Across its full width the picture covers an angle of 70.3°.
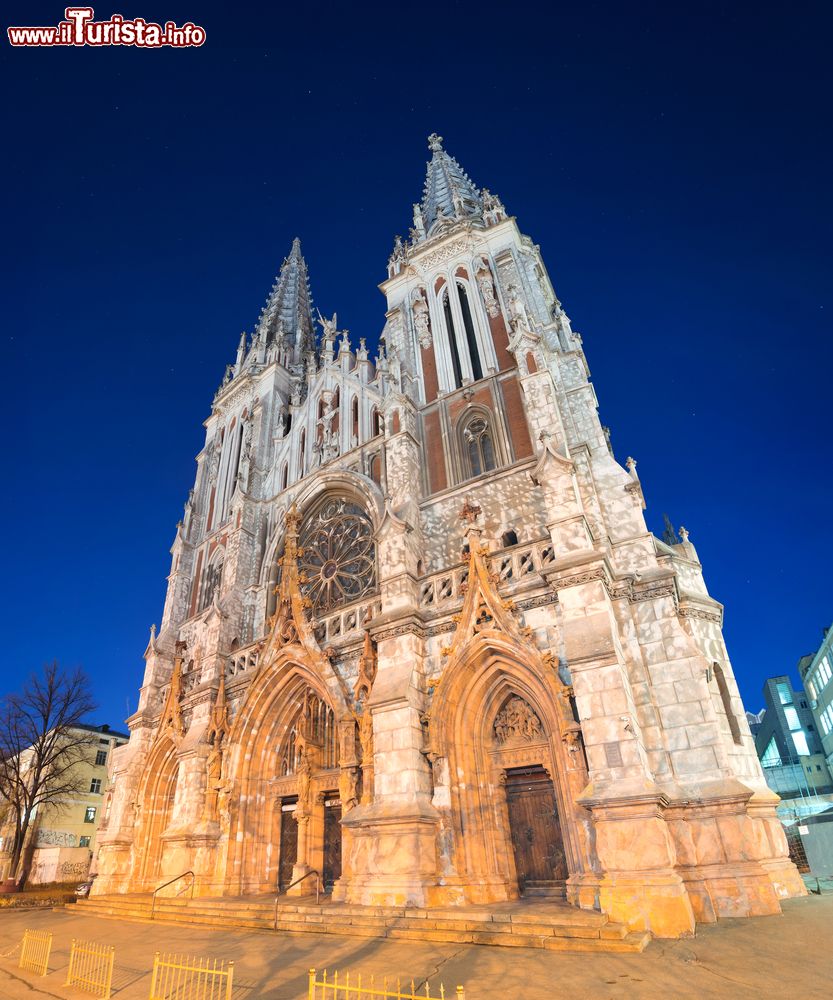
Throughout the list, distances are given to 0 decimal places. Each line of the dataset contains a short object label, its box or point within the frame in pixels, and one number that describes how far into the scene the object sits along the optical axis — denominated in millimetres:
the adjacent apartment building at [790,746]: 58000
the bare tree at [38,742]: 29719
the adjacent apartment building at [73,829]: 41094
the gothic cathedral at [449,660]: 12047
